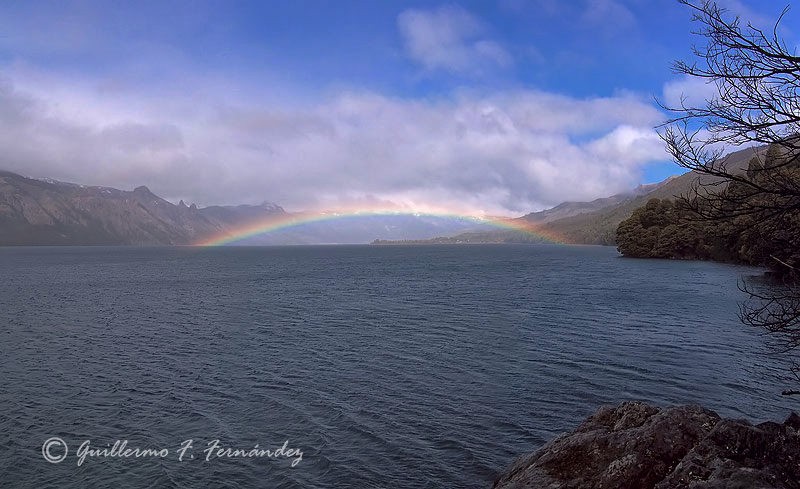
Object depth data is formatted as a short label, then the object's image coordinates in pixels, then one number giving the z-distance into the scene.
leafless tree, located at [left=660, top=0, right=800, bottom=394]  7.61
